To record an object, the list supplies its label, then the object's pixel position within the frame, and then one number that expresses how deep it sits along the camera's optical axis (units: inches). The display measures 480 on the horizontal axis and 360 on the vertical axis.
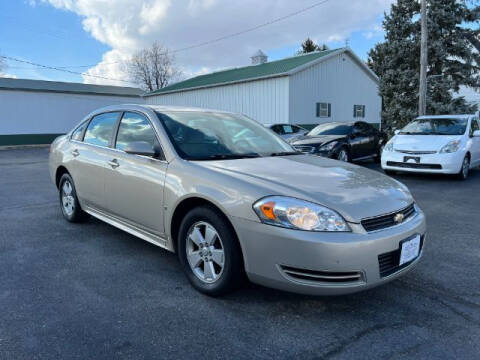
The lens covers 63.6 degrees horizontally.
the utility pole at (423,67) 566.9
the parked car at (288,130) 538.4
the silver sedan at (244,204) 102.7
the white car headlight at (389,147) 362.7
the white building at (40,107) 948.0
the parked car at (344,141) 409.7
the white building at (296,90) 726.5
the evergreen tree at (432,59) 741.3
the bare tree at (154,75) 2193.7
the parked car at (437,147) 333.4
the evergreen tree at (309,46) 1831.9
